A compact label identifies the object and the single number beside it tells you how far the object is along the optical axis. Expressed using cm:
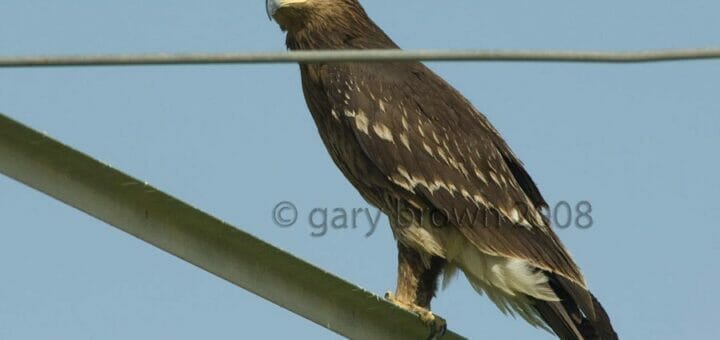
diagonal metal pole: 865
